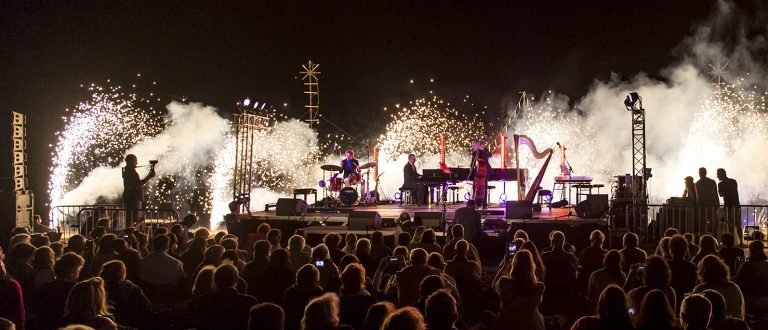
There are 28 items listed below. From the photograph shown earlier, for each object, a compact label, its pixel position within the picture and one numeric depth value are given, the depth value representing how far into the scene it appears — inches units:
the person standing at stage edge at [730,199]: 547.5
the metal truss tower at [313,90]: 1288.1
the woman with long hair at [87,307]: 200.8
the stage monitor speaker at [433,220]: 613.6
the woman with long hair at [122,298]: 256.5
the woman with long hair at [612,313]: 191.9
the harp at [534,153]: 698.8
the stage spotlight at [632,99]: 603.2
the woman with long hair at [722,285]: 249.1
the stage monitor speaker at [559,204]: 824.3
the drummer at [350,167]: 850.1
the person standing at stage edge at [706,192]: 570.9
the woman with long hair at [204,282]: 250.2
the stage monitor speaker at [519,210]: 602.9
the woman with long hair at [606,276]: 290.0
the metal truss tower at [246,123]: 713.0
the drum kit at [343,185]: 839.1
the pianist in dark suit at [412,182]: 858.1
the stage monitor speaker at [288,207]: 693.9
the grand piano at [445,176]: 808.9
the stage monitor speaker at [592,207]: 617.6
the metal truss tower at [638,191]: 581.3
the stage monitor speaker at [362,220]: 605.0
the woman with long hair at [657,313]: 189.5
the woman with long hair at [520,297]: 228.4
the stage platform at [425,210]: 602.2
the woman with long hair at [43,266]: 286.0
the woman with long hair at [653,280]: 238.2
